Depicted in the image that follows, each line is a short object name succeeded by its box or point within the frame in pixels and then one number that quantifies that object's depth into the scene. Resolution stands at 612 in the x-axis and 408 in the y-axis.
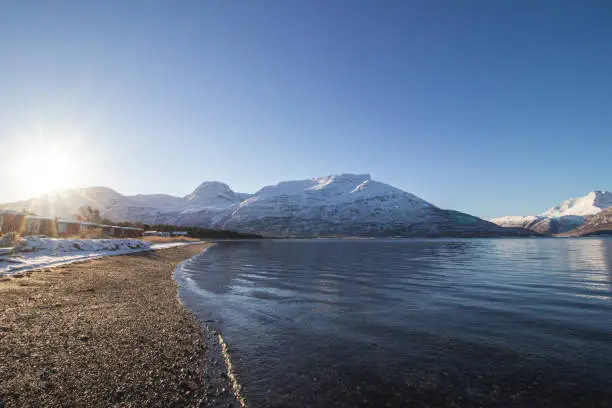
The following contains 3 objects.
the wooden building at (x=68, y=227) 81.41
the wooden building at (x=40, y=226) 74.00
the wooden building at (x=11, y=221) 68.06
